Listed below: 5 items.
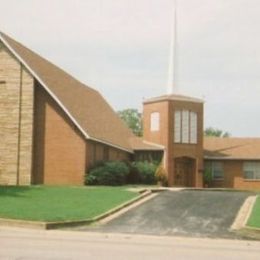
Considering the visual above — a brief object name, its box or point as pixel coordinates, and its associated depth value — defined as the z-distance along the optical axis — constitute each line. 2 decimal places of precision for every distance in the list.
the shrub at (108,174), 37.72
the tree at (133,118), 88.56
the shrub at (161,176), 44.28
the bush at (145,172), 43.81
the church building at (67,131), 37.72
